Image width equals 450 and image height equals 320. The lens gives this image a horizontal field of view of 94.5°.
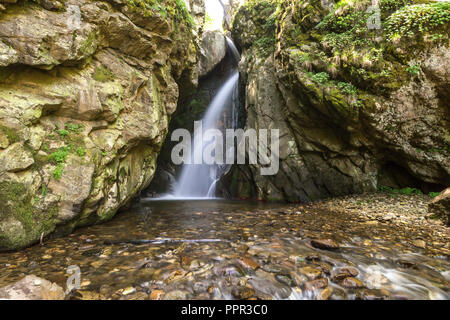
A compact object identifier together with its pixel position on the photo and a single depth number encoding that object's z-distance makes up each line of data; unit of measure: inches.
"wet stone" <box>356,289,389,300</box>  81.7
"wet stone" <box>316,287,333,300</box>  83.3
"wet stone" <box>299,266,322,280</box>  96.0
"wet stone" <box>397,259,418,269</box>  105.7
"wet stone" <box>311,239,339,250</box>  129.3
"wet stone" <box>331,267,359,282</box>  94.3
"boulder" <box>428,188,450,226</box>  175.0
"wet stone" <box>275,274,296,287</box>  91.8
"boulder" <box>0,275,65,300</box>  74.9
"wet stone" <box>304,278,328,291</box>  88.4
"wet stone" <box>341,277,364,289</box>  89.7
